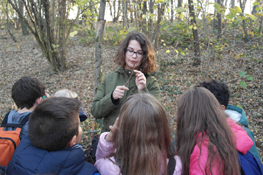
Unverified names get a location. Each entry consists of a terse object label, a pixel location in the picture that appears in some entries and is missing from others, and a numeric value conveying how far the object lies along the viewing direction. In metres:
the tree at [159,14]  6.03
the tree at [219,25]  9.17
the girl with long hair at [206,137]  1.32
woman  1.97
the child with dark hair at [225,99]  1.91
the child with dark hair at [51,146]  1.25
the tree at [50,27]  7.08
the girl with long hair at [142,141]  1.22
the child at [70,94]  2.05
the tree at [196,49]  6.97
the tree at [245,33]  8.64
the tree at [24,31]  17.08
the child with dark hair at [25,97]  1.86
